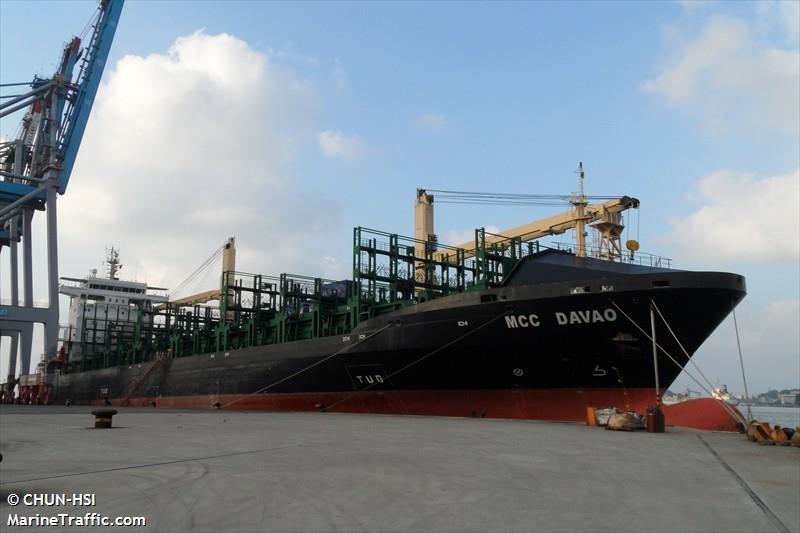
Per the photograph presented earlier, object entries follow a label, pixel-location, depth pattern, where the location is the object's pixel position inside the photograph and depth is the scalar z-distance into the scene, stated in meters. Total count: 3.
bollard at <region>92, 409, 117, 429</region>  14.40
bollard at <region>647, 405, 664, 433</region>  14.84
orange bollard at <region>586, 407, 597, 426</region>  16.83
